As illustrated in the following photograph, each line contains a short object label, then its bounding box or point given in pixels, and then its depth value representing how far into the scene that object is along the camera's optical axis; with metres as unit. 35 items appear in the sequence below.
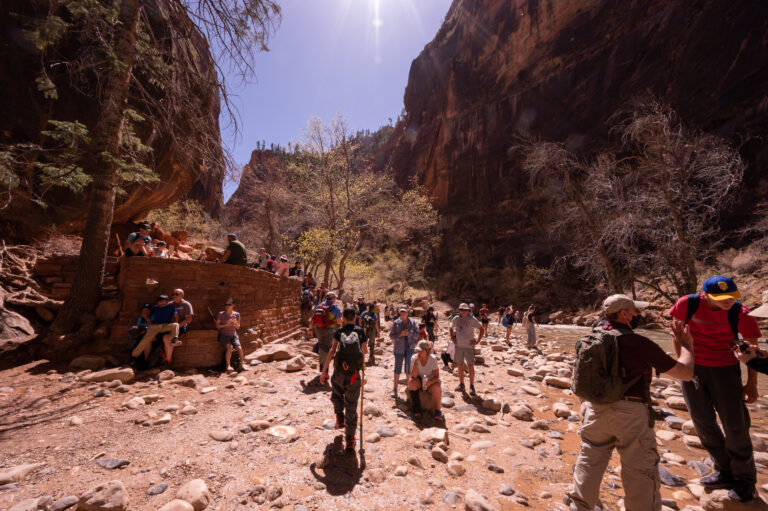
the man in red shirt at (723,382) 2.97
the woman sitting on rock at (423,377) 5.02
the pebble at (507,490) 3.20
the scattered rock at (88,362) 5.16
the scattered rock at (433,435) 4.09
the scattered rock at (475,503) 2.78
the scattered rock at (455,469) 3.42
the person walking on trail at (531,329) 12.16
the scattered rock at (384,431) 4.21
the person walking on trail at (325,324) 6.01
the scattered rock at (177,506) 2.38
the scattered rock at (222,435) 3.63
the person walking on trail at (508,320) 13.26
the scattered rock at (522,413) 5.32
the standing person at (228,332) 6.07
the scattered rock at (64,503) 2.35
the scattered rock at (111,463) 2.94
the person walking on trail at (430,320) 9.26
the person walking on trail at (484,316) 11.09
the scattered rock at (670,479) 3.53
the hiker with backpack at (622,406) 2.30
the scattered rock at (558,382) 7.24
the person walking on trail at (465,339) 6.30
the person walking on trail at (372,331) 6.38
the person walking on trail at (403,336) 6.33
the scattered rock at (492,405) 5.66
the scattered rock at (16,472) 2.62
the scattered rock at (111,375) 4.79
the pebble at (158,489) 2.65
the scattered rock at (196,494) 2.52
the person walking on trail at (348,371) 3.60
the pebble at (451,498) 2.93
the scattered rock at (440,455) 3.69
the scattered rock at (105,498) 2.30
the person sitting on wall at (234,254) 7.29
